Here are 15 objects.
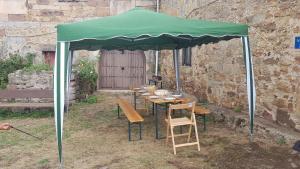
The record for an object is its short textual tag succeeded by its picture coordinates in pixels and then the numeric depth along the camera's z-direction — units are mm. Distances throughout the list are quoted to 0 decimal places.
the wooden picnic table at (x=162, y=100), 5954
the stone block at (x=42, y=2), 11180
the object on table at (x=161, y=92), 6595
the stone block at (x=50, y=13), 11250
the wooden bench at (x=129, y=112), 5699
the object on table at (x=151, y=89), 7262
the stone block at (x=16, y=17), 11164
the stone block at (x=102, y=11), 11516
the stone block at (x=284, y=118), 5439
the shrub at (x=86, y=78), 10008
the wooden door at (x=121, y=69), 12398
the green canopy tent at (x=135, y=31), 4426
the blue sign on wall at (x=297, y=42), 5215
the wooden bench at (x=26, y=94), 8117
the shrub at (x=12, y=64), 10641
